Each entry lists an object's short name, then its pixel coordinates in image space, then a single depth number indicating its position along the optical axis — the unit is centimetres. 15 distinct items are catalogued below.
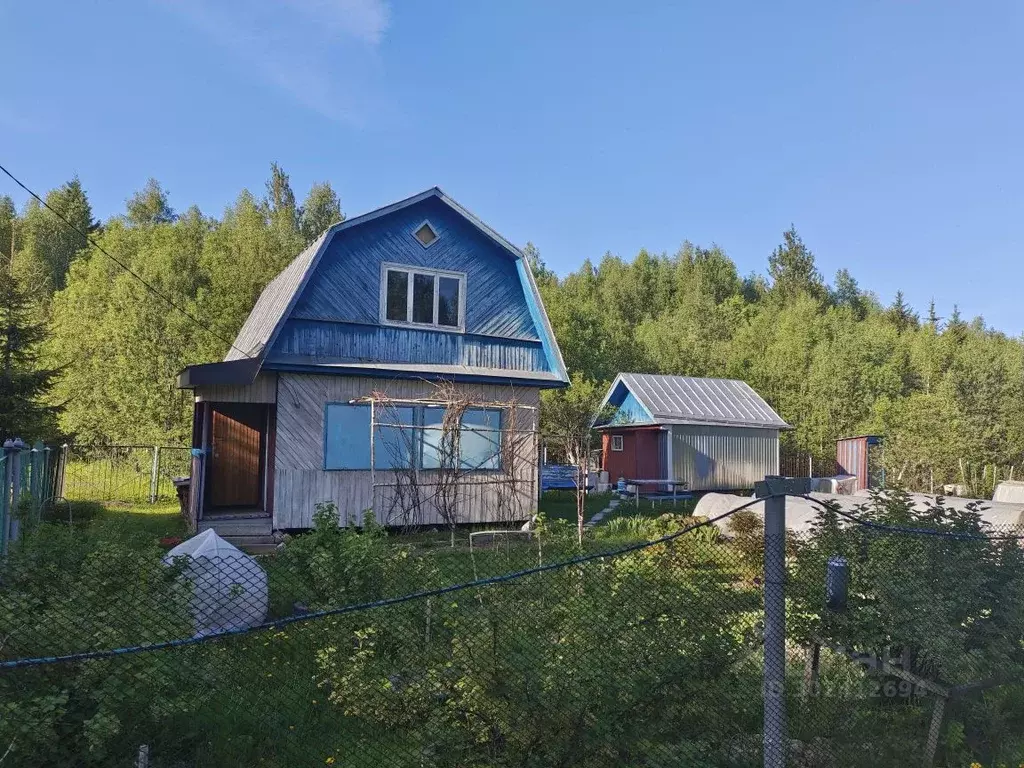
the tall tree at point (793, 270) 5091
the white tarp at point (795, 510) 936
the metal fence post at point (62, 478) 1251
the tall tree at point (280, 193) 3664
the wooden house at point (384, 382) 1104
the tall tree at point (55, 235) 3466
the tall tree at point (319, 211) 3575
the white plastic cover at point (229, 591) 469
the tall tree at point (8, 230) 3806
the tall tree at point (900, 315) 5006
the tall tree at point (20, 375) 1269
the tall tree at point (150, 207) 3897
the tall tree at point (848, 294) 5419
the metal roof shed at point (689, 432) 2016
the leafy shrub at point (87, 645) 284
